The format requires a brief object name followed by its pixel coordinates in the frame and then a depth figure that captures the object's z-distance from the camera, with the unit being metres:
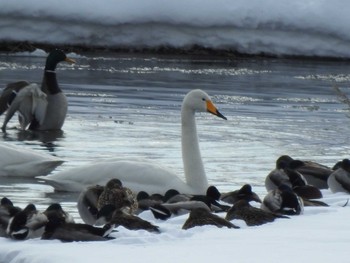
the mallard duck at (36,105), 31.91
